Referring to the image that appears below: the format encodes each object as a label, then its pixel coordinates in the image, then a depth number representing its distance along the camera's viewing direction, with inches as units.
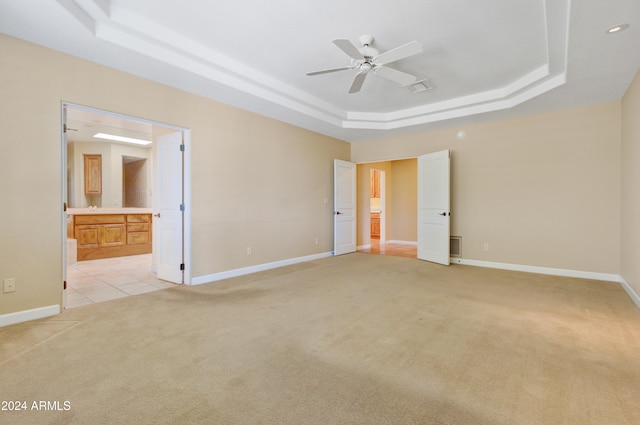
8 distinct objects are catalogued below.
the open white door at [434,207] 219.0
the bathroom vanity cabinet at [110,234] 238.4
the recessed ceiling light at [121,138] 273.7
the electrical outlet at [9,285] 107.9
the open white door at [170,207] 165.9
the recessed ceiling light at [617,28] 100.2
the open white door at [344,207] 263.4
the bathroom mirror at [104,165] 284.5
